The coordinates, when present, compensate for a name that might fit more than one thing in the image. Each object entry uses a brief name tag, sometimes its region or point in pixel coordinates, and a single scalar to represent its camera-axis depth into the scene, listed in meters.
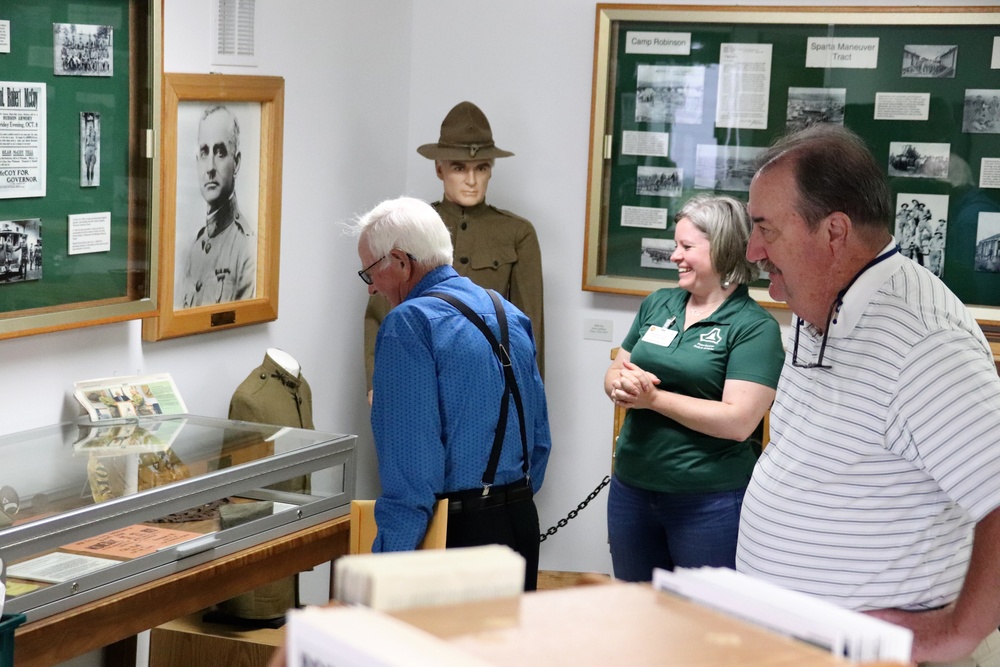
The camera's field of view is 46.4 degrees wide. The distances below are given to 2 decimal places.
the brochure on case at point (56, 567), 2.63
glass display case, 2.68
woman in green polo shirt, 3.42
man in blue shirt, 2.89
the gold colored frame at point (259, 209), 3.77
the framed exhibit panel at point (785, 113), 4.79
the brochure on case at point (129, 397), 3.50
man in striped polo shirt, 1.85
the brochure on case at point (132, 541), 2.81
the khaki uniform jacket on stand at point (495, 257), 4.98
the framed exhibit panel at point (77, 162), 3.19
